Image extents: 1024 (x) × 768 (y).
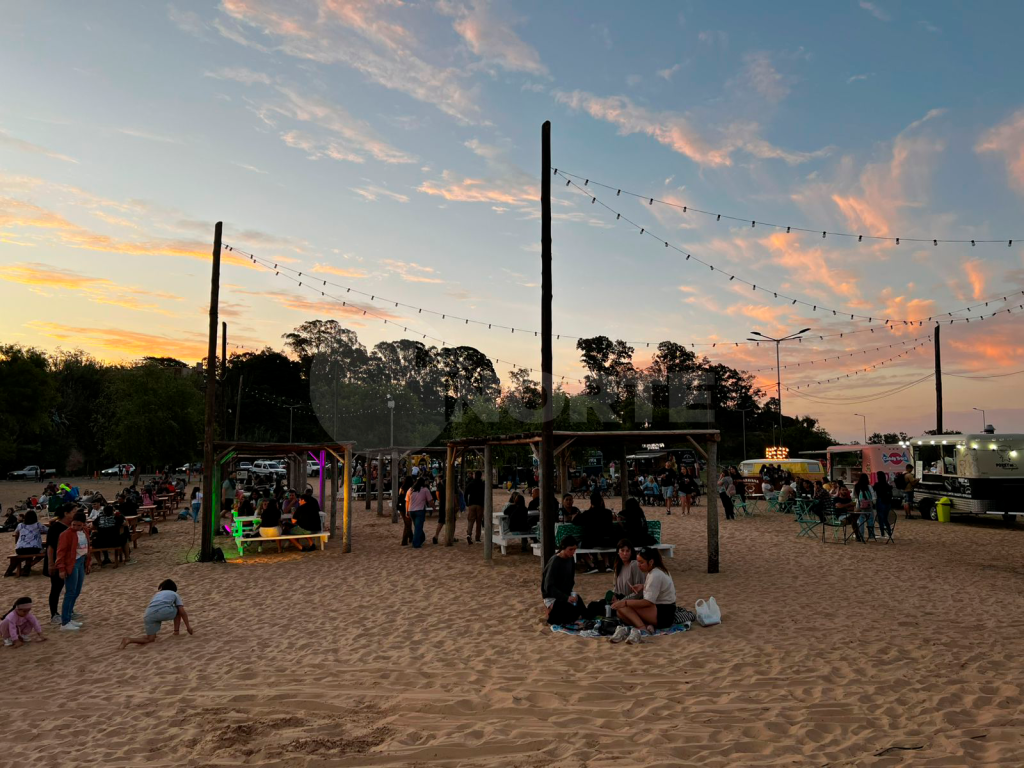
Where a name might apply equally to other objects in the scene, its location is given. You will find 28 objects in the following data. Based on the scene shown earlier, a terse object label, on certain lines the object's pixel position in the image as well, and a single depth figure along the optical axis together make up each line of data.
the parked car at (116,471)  62.00
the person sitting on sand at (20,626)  7.82
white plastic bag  8.11
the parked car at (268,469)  47.85
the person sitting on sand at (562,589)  8.35
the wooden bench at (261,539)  14.36
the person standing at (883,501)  15.93
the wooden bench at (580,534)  12.14
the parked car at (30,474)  55.03
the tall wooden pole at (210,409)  13.74
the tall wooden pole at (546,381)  10.80
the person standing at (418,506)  15.24
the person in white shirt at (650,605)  7.87
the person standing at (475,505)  16.00
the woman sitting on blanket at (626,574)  8.52
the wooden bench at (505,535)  13.92
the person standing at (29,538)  12.45
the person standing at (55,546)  8.66
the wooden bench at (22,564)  12.35
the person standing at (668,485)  25.03
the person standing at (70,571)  8.58
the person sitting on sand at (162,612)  7.84
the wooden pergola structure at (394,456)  20.03
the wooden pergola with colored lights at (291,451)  14.38
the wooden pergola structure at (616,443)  10.90
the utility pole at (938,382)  30.09
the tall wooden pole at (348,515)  14.87
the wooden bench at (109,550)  13.47
